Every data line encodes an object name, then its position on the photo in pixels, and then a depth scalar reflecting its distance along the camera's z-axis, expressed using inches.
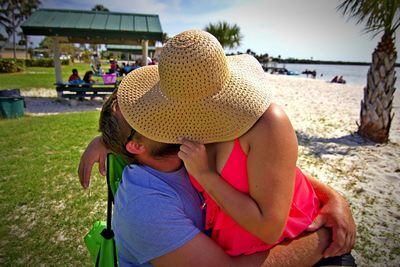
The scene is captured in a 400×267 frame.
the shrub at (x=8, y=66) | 1041.5
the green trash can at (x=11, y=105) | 338.3
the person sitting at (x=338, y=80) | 1253.1
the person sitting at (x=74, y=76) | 499.9
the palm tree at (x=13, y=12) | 2577.5
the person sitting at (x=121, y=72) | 935.7
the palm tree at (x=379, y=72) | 247.6
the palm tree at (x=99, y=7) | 3458.2
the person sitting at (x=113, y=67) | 860.5
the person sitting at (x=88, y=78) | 501.2
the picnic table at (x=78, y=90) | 444.1
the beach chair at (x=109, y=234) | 53.8
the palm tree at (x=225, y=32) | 1312.7
